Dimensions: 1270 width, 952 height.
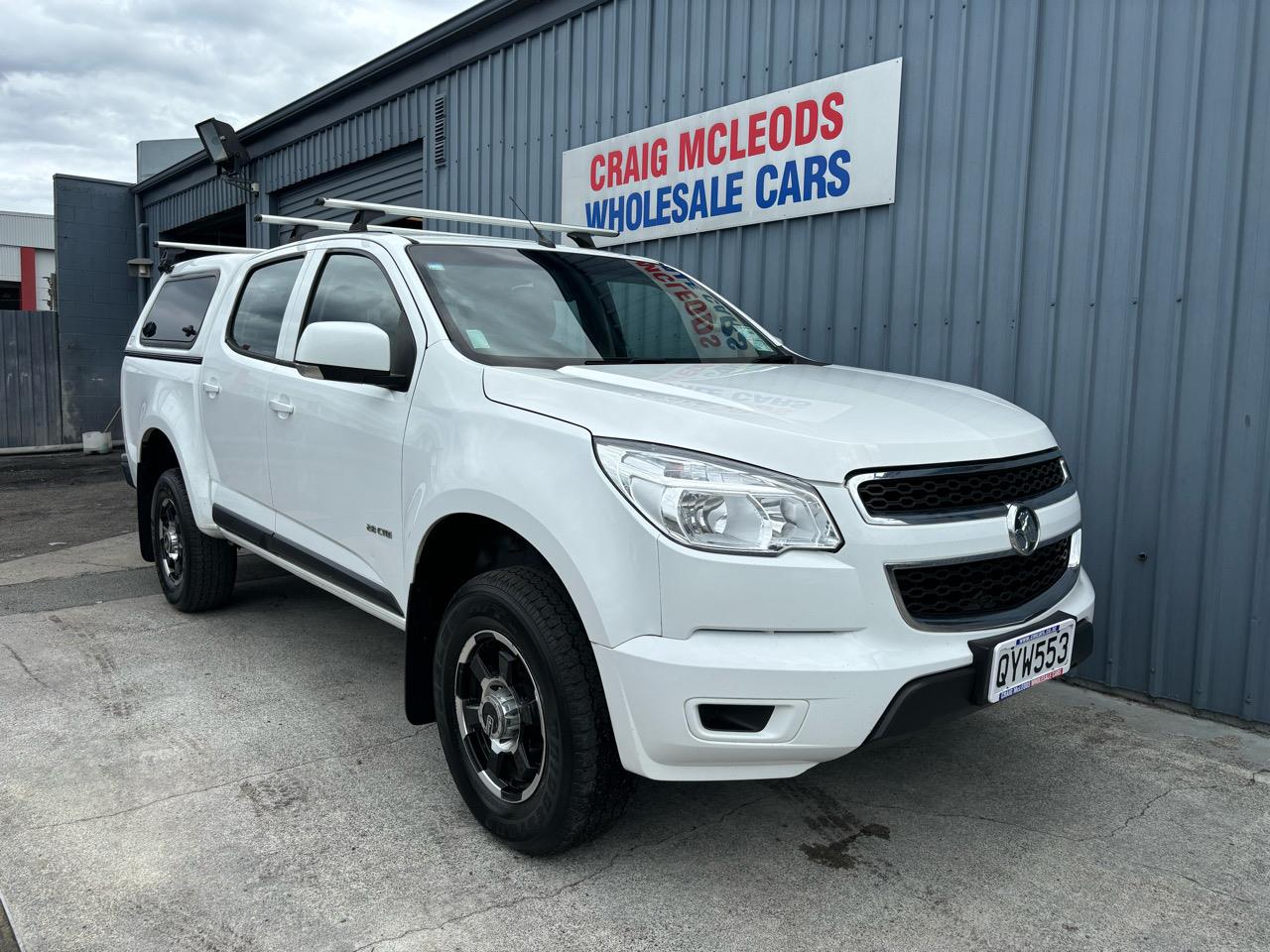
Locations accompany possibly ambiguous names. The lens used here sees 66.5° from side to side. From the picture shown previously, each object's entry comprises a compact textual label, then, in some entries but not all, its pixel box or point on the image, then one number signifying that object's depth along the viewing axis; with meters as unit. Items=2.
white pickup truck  2.28
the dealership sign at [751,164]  5.18
